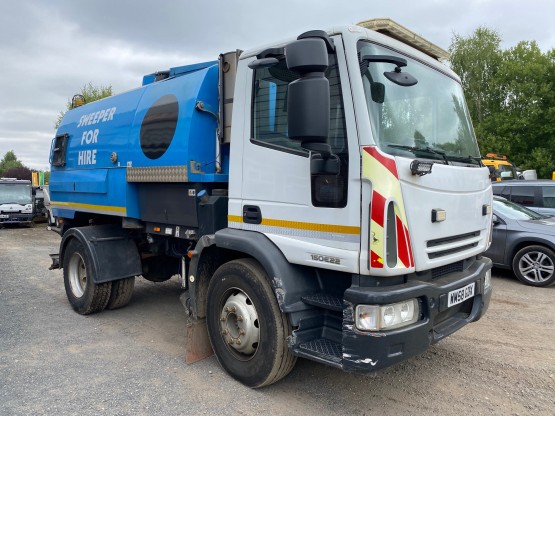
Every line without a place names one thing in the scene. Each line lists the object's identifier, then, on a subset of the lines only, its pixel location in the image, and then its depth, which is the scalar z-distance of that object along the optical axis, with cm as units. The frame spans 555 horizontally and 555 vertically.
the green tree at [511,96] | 3052
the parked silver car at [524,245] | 789
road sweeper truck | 302
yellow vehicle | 1716
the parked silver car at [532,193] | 1026
